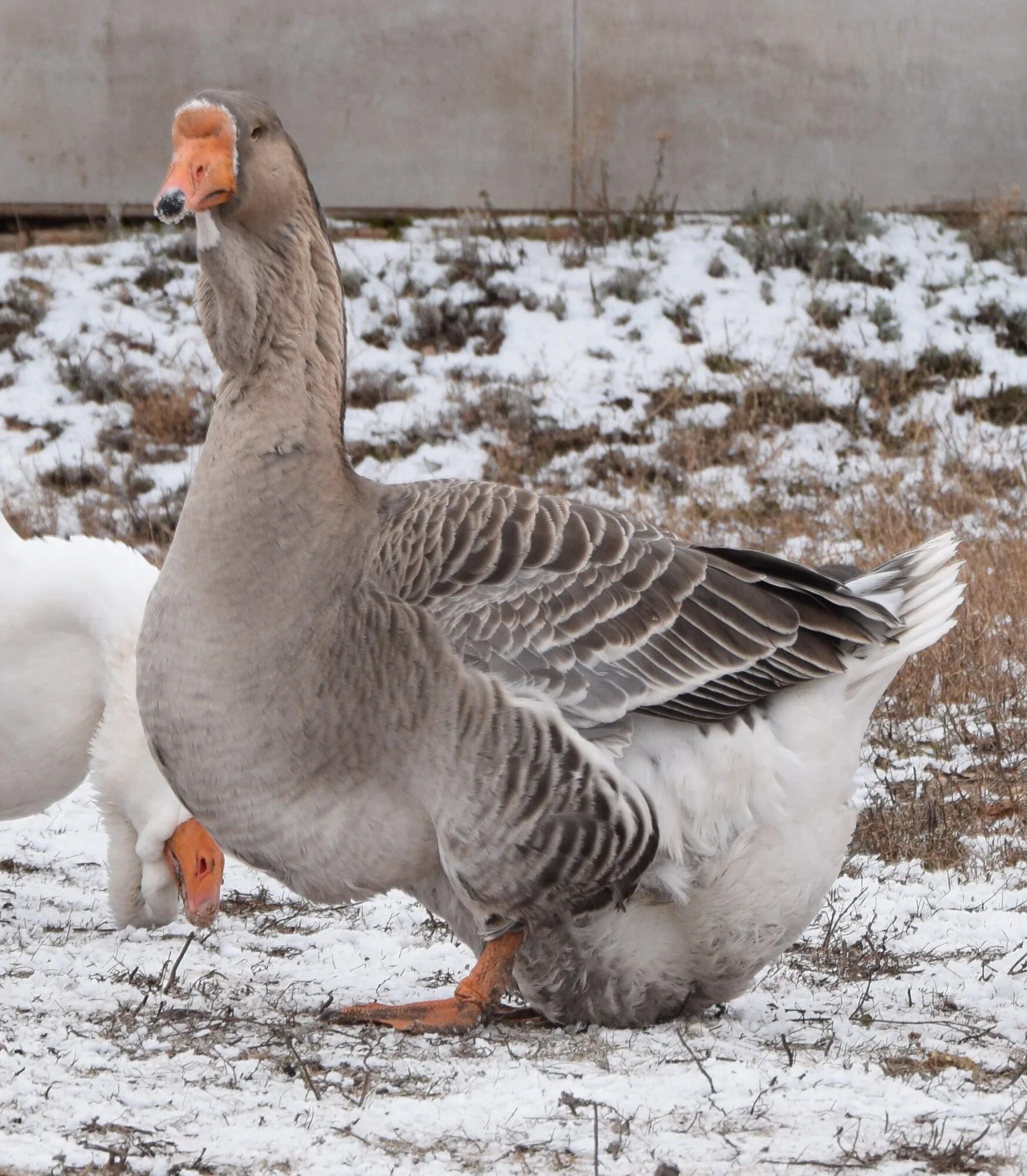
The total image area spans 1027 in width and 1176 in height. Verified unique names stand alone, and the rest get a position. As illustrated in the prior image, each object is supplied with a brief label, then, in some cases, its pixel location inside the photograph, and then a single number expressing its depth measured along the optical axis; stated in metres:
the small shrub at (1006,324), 12.14
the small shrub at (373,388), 11.69
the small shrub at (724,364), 11.88
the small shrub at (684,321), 12.24
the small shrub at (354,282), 12.70
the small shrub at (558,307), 12.40
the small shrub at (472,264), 12.71
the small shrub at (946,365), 11.89
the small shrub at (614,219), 13.16
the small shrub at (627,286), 12.57
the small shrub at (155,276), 12.79
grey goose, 3.42
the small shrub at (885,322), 12.13
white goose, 4.69
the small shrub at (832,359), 11.92
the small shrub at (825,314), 12.33
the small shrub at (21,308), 12.27
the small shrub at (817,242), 12.79
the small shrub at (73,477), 10.81
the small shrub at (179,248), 13.07
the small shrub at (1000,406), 11.41
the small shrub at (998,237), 12.92
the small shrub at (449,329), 12.36
